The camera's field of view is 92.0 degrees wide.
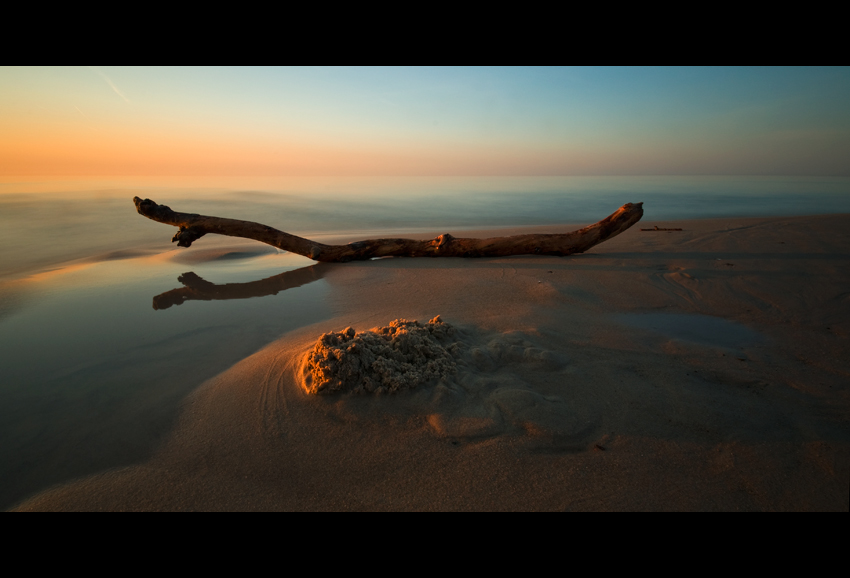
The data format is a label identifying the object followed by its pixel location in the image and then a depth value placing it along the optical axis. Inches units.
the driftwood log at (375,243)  250.7
